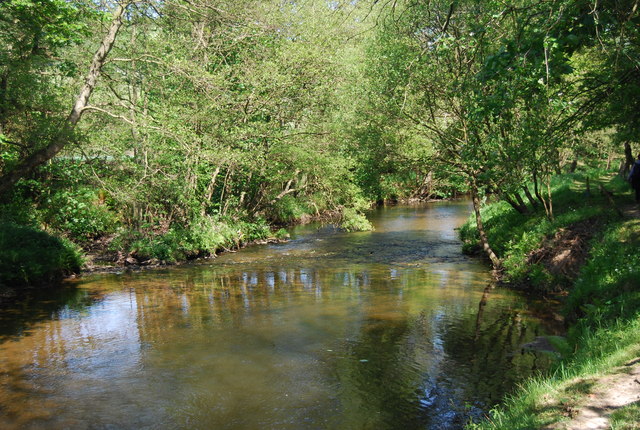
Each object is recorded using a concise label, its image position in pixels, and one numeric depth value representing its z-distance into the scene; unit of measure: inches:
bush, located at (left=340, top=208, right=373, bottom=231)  1088.8
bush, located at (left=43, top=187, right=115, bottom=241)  772.0
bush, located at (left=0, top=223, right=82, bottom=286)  638.5
